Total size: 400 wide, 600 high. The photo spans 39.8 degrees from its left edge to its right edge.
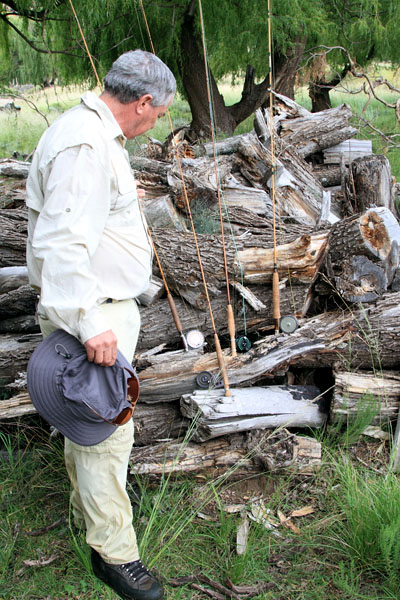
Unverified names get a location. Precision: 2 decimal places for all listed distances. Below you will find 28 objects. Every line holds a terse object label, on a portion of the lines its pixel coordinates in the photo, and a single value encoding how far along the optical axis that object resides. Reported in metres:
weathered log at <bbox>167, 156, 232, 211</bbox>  5.20
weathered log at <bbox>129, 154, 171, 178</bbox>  5.92
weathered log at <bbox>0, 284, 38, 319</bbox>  4.14
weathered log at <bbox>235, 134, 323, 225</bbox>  5.65
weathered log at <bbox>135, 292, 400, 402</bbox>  3.65
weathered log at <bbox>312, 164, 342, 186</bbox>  6.76
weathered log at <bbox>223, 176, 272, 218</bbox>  5.44
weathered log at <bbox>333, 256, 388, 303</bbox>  4.07
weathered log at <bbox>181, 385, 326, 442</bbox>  3.34
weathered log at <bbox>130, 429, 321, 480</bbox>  3.29
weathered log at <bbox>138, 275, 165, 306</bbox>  3.99
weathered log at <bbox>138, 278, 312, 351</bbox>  3.99
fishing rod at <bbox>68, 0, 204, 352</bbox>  3.82
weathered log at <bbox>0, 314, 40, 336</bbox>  4.17
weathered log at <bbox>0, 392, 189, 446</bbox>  3.55
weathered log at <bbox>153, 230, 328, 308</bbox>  3.98
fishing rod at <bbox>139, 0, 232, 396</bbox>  3.48
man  2.14
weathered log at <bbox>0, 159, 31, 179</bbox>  6.14
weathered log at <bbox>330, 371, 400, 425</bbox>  3.57
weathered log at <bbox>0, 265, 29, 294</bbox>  4.41
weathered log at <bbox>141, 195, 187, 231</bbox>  5.00
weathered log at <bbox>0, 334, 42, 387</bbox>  3.85
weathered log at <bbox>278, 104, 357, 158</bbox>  6.80
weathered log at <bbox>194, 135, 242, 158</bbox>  6.52
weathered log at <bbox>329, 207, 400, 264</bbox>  4.10
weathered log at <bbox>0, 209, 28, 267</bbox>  4.70
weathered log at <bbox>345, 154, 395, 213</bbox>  5.39
